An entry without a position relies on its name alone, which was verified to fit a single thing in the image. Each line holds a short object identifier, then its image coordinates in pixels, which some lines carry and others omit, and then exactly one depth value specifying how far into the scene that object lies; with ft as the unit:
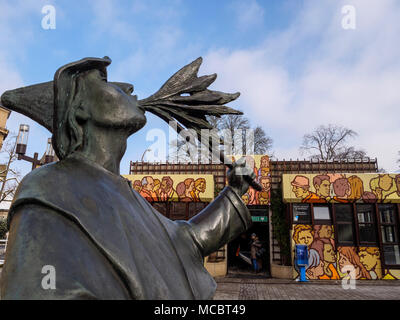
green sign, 40.73
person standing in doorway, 40.19
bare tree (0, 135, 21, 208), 59.15
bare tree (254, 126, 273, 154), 62.27
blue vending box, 34.78
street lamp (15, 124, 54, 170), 25.98
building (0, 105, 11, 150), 57.34
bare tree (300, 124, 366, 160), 69.00
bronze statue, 2.62
